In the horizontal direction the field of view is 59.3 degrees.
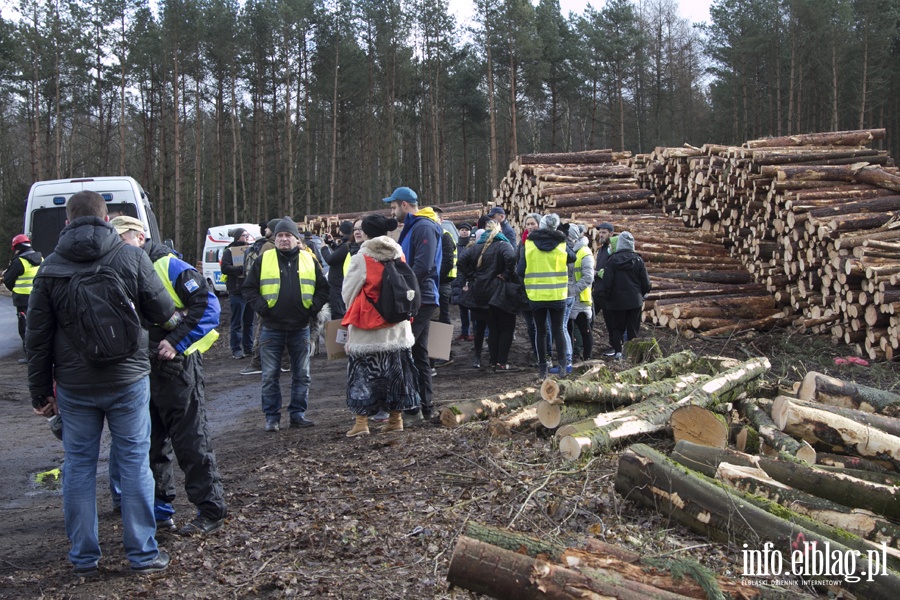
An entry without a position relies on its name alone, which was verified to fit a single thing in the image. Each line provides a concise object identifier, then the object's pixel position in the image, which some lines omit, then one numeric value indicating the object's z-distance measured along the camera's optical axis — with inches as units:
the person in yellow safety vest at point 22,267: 458.3
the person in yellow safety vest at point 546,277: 379.6
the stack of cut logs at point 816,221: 458.0
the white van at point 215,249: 953.5
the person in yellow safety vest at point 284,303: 305.6
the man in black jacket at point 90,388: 169.6
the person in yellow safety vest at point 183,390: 196.5
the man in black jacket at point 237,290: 518.9
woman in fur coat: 277.6
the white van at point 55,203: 489.7
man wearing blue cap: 305.7
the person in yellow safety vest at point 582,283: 430.6
